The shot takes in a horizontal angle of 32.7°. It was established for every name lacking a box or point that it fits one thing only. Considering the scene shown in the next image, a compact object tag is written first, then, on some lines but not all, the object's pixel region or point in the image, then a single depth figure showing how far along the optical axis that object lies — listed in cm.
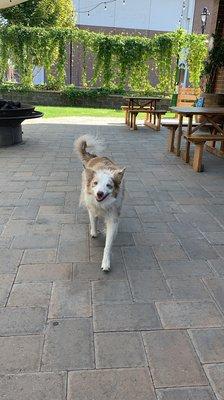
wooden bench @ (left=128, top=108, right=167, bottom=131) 1033
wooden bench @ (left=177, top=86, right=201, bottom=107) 1412
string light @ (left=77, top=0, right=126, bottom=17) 2981
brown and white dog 292
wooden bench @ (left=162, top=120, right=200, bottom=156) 726
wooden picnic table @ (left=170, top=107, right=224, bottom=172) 604
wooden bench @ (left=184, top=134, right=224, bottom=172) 596
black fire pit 711
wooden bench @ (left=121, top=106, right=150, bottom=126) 1102
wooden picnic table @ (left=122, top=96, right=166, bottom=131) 1050
